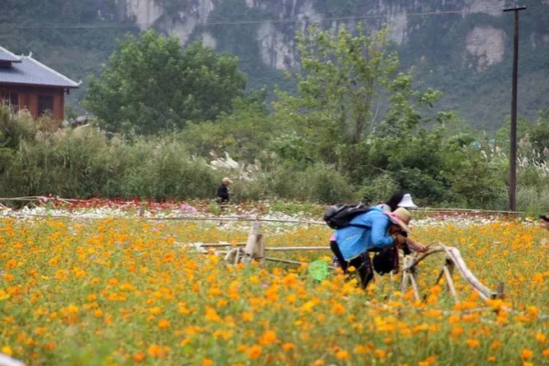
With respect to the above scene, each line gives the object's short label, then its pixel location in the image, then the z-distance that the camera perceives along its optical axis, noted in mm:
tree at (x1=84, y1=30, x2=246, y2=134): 106750
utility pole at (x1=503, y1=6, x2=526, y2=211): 46287
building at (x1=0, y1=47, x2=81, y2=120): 80750
